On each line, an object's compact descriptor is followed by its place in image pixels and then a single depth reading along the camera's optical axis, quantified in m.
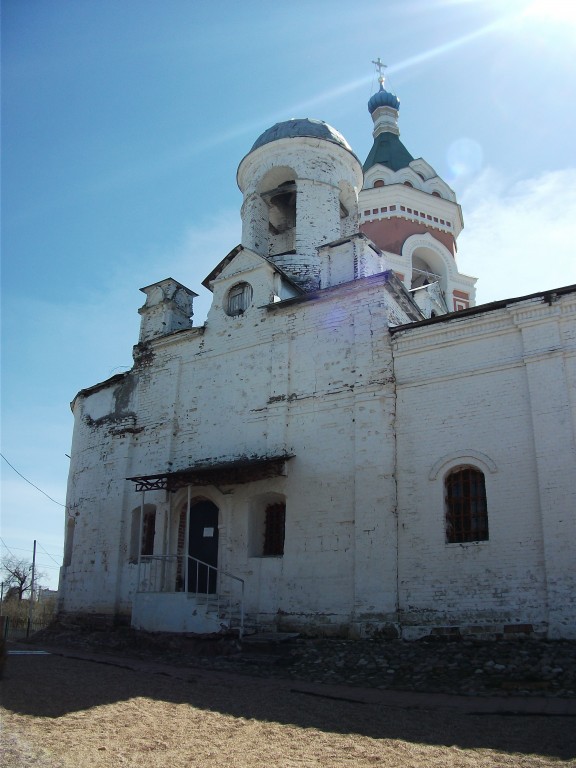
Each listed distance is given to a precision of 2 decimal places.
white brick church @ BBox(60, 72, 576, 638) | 11.38
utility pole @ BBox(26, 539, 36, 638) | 19.97
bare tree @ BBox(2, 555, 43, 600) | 43.70
